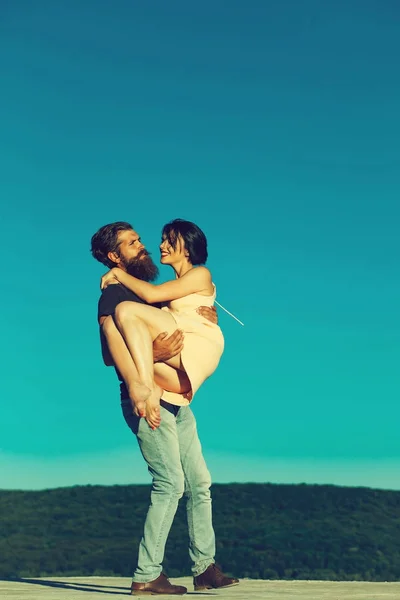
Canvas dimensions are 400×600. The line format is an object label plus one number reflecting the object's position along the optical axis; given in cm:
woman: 622
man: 637
